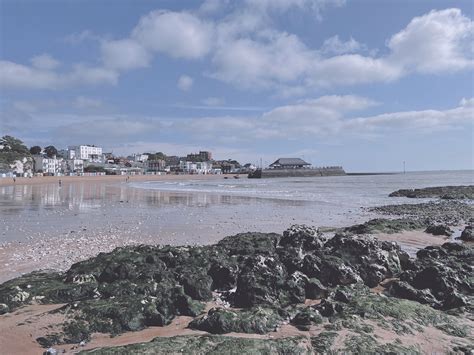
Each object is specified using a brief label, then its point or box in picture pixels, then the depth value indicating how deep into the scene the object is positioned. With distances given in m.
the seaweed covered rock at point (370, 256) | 7.70
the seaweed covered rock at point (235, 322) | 5.12
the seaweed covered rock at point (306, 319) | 5.33
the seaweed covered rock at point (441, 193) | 35.12
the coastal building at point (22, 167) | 98.78
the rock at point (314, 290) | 6.64
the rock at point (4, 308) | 5.65
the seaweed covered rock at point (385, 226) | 13.71
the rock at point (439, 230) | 13.94
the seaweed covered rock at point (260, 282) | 6.17
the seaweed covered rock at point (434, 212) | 18.09
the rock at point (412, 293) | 6.45
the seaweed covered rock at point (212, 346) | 4.36
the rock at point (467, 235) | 12.88
